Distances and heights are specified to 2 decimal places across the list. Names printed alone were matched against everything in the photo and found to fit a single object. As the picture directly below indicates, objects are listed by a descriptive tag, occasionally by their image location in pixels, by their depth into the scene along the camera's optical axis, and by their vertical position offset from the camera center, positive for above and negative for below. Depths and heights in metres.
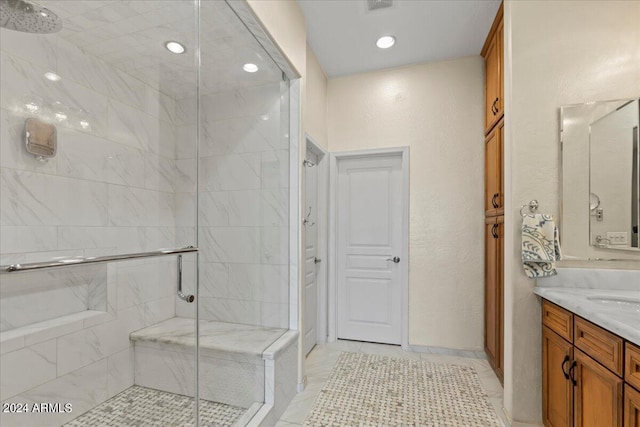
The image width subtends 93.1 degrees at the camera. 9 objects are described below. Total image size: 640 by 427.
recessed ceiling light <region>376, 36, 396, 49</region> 2.66 +1.56
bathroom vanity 1.12 -0.62
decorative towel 1.77 -0.17
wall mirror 1.79 +0.24
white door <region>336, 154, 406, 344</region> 3.19 -0.34
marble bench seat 1.36 -0.76
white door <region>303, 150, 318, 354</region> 2.99 -0.33
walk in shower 0.95 -0.01
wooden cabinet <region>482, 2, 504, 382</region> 2.38 +0.15
